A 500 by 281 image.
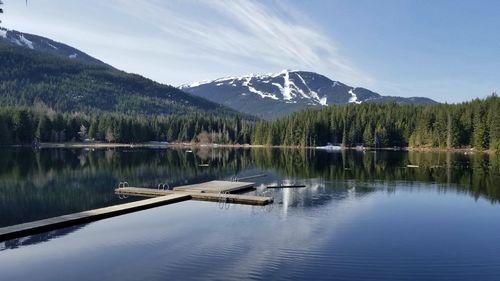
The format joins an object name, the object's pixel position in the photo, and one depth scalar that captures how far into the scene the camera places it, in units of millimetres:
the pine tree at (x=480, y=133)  166000
